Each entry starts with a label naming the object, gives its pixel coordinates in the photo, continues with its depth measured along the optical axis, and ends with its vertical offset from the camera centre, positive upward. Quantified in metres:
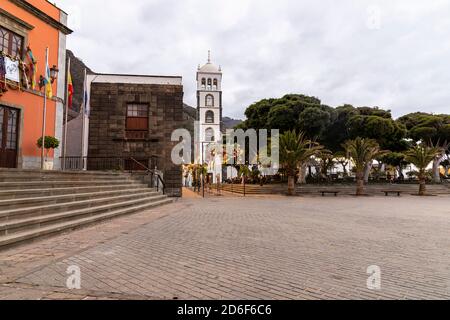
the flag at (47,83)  14.27 +3.96
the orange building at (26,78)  13.34 +4.06
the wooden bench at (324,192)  23.72 -1.57
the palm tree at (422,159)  27.16 +1.28
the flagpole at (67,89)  15.74 +4.13
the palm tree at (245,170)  28.00 +0.04
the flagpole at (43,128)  13.67 +1.75
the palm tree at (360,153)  25.31 +1.59
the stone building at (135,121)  19.77 +3.15
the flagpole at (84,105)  17.44 +3.60
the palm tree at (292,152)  22.77 +1.40
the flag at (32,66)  14.30 +4.73
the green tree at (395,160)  36.61 +1.72
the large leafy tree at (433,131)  35.02 +4.80
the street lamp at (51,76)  14.60 +4.38
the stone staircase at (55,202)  6.25 -0.95
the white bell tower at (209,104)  64.56 +13.92
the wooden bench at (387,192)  25.57 -1.61
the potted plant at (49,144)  14.47 +1.11
